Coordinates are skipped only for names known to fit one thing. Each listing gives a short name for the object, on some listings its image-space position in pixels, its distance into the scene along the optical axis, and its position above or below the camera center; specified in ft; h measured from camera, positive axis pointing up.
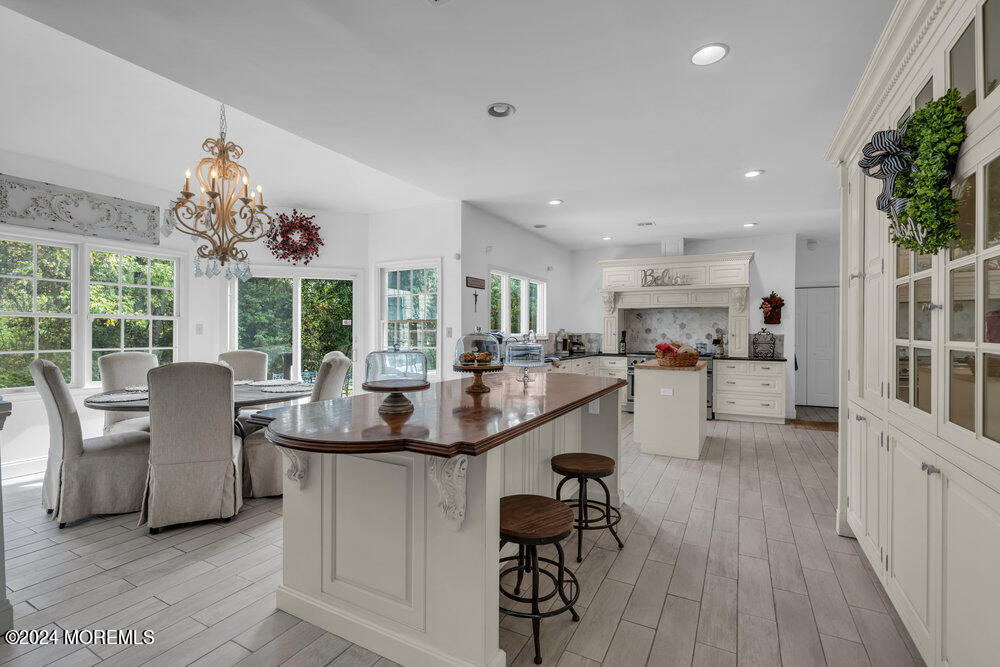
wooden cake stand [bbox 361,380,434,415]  5.94 -0.71
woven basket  15.16 -0.78
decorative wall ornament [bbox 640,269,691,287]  22.52 +2.80
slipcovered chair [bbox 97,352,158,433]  12.31 -1.16
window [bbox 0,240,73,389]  12.81 +0.72
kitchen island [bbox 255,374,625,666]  5.17 -2.33
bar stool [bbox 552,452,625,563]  8.25 -2.42
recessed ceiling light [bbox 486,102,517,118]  9.51 +4.67
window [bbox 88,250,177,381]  14.52 +0.94
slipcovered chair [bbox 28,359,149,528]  9.45 -2.77
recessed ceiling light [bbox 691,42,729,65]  7.53 +4.65
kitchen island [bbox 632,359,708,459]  14.75 -2.41
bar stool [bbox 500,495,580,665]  5.76 -2.46
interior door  24.11 -0.56
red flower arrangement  21.53 +1.26
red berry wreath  17.76 +3.67
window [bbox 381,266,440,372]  17.75 +1.00
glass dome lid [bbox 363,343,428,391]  6.17 -0.45
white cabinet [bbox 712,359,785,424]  20.31 -2.44
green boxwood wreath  4.50 +1.65
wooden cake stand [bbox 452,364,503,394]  7.57 -0.59
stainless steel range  22.67 -1.40
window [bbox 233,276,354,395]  18.07 +0.55
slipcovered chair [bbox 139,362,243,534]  9.19 -2.29
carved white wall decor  12.50 +3.57
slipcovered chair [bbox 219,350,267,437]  14.99 -0.96
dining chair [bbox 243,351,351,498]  11.18 -3.05
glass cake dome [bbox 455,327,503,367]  7.79 -0.31
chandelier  10.73 +2.98
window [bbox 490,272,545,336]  19.98 +1.41
